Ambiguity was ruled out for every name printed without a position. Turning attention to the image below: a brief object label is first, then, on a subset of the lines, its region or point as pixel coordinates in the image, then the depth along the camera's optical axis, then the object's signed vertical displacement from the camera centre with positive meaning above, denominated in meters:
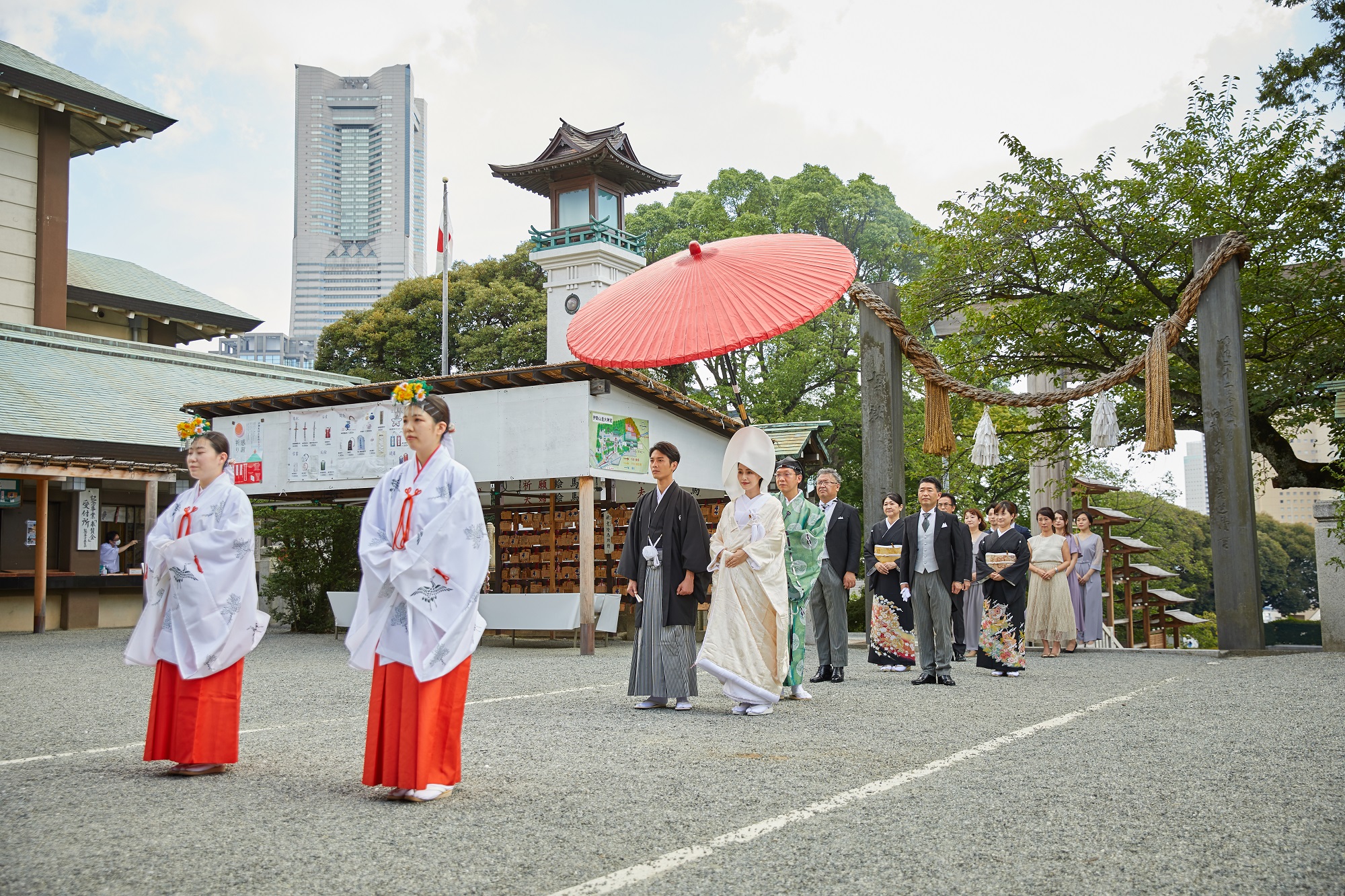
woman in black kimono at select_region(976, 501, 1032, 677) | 9.33 -0.83
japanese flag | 24.78 +7.07
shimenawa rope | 10.60 +1.60
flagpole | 24.70 +5.83
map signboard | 12.61 +1.05
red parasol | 6.03 +1.41
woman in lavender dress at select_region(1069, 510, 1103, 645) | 12.69 -0.66
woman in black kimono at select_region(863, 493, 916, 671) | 9.52 -0.83
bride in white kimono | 6.81 -0.47
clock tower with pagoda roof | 22.78 +7.20
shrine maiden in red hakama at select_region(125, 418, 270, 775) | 4.70 -0.43
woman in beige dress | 11.70 -0.82
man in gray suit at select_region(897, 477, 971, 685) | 8.55 -0.46
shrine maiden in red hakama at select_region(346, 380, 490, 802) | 4.11 -0.34
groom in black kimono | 7.09 -0.40
